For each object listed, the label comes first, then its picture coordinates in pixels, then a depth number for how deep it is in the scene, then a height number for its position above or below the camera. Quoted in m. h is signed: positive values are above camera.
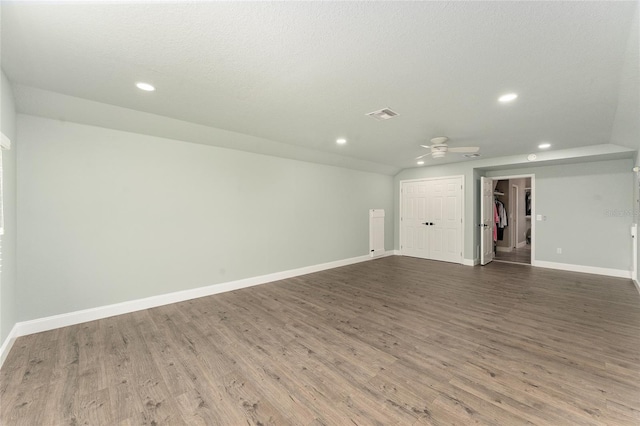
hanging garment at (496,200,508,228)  8.18 -0.06
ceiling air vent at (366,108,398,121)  3.19 +1.26
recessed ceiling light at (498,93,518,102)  2.73 +1.25
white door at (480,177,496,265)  6.53 -0.22
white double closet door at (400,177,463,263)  6.70 -0.16
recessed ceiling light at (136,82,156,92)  2.54 +1.28
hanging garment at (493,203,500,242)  7.52 -0.17
